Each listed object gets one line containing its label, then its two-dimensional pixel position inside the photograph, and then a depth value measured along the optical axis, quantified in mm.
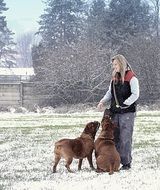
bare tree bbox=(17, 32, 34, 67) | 170625
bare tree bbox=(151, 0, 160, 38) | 66644
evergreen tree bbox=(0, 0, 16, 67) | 87688
